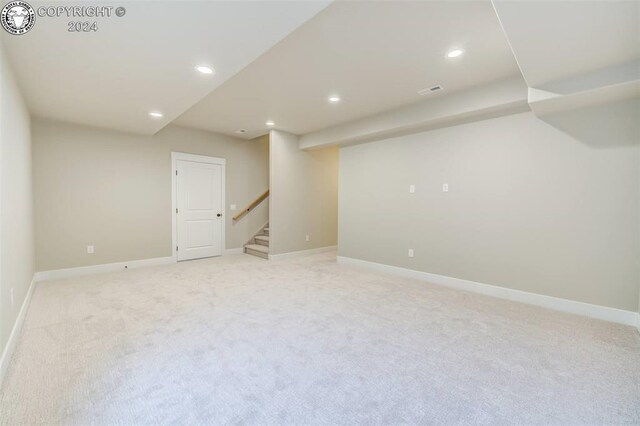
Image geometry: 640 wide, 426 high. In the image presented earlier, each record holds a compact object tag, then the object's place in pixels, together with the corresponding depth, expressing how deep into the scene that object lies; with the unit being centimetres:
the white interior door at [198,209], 570
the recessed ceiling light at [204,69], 259
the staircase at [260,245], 609
